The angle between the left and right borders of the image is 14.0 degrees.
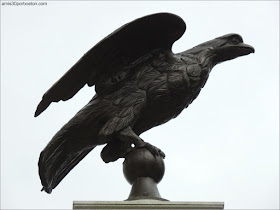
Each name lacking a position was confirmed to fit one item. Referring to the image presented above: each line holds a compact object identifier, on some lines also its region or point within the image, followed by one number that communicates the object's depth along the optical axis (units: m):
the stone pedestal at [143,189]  7.19
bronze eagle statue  8.69
